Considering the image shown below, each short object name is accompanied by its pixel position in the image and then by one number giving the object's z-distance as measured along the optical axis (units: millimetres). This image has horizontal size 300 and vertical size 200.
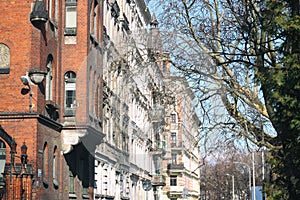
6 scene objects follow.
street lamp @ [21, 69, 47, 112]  22812
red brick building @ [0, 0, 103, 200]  23188
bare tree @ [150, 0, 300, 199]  11719
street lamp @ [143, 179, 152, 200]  52000
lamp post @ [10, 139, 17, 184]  22234
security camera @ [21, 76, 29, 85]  22938
